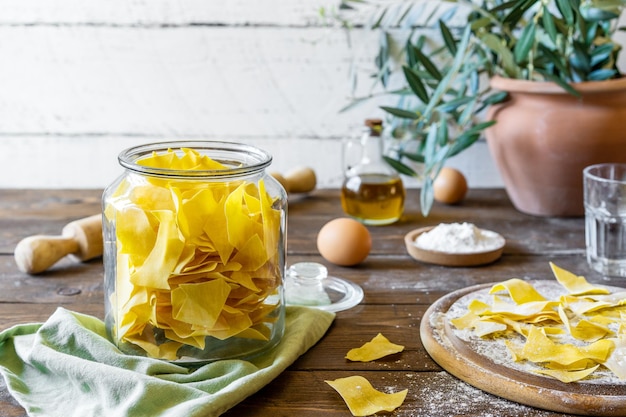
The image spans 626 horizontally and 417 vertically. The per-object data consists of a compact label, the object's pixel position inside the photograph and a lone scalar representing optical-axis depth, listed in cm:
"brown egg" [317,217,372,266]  121
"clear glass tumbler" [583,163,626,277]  117
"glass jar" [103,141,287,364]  83
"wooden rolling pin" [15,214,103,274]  117
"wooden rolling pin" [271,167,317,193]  163
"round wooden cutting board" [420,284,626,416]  77
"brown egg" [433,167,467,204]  158
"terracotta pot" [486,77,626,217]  139
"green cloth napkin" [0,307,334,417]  77
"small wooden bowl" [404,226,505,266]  122
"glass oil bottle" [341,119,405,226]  144
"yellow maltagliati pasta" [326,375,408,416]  78
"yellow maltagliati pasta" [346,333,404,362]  90
